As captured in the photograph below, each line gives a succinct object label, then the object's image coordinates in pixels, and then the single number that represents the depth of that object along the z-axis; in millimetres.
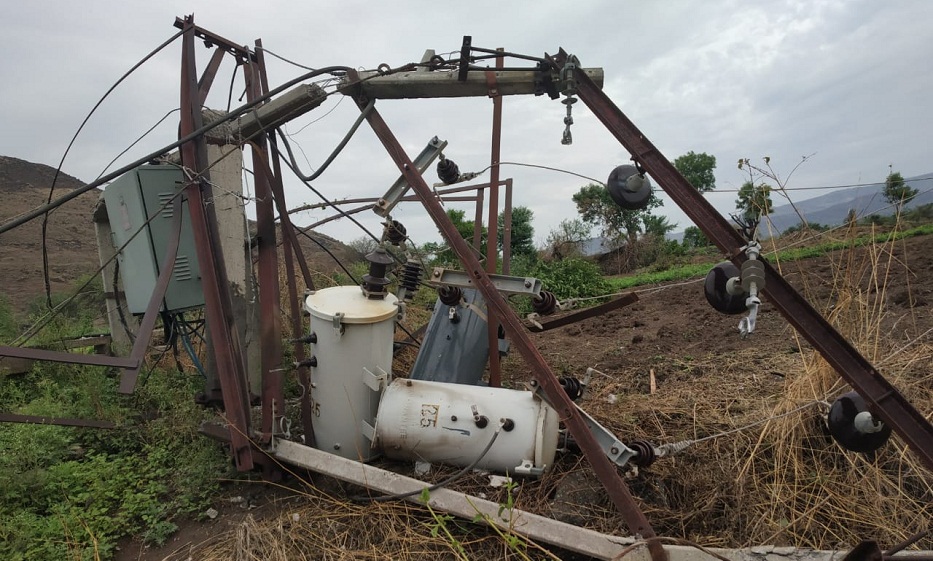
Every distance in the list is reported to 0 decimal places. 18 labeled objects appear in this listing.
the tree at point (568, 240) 16969
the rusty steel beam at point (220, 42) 3955
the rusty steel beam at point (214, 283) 3561
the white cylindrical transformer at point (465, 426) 3422
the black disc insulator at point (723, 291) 2562
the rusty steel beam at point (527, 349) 2795
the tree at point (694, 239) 21156
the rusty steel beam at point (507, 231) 4930
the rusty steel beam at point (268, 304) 3787
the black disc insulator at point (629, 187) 2793
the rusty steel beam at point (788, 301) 2416
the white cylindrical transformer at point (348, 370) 3799
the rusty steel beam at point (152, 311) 3277
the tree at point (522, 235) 18047
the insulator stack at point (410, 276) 3992
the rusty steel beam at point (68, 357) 3266
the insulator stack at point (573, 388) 3482
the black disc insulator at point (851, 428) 2539
